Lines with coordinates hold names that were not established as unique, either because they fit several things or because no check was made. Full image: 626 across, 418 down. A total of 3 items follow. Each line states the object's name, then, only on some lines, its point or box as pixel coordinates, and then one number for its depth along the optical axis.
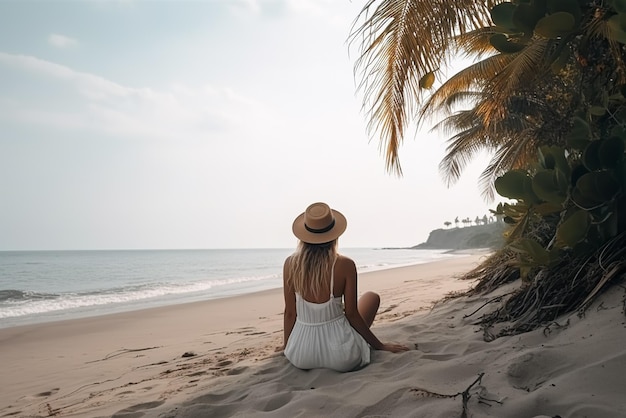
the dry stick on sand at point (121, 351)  5.00
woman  3.03
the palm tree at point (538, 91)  2.55
